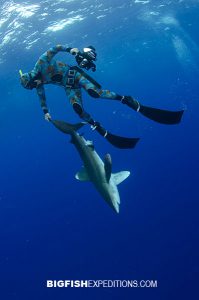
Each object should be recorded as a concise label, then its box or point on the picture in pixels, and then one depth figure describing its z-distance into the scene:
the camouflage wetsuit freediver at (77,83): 8.41
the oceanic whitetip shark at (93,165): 8.16
